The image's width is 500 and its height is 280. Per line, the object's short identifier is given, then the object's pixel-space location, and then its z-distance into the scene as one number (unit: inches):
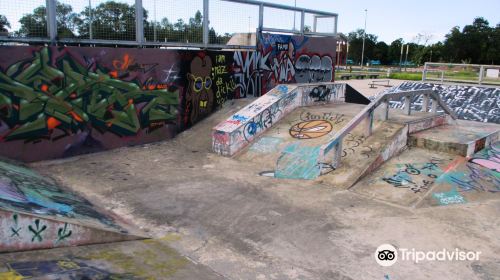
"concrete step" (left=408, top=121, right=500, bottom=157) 376.2
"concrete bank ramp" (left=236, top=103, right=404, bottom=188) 358.9
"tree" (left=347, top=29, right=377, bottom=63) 4023.1
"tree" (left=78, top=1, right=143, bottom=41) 413.1
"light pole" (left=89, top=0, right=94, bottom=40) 414.0
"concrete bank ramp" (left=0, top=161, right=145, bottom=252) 184.2
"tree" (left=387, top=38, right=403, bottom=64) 4131.4
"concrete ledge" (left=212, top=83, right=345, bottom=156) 433.1
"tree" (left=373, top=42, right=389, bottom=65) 4119.1
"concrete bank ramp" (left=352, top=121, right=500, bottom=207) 318.3
